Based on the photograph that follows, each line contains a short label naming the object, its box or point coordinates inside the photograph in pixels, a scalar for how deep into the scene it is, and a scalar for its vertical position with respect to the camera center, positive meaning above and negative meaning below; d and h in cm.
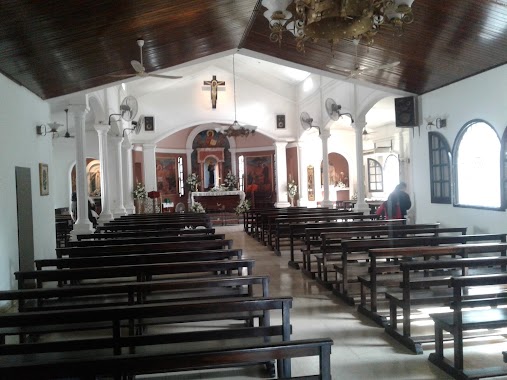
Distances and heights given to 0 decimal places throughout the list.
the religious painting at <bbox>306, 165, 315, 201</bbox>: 2228 +42
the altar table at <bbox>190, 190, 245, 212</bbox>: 2184 -15
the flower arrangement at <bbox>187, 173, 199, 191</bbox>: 2244 +75
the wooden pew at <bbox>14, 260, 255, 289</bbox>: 480 -73
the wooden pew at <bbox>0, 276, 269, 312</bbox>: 407 -80
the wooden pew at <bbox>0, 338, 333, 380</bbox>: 228 -81
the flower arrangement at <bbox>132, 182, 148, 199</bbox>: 1940 +28
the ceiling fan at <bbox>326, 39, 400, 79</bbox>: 736 +187
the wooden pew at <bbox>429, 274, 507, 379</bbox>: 383 -113
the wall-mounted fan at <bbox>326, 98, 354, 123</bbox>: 1346 +241
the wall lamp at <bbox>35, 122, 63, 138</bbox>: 840 +138
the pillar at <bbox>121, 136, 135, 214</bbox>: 1777 +96
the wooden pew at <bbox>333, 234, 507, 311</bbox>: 614 -70
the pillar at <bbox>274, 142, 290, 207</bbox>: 2150 +93
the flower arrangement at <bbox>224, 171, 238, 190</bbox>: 2284 +70
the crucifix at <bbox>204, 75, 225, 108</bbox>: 2012 +481
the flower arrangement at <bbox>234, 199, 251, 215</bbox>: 1889 -45
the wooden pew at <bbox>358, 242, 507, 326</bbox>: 525 -71
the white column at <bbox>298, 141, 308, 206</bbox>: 2147 +75
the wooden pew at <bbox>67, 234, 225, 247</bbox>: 767 -65
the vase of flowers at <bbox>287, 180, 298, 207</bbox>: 2155 +22
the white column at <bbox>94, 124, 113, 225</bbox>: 1302 +73
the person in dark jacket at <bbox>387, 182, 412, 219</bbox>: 1012 -27
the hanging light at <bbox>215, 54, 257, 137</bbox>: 1806 +250
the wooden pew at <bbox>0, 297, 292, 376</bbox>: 300 -84
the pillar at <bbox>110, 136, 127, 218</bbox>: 1555 +58
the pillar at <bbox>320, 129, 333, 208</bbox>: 1617 +53
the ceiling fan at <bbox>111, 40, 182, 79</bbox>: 770 +225
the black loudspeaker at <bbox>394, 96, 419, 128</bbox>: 1102 +181
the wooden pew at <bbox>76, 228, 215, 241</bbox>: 848 -63
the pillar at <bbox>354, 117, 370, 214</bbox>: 1361 +61
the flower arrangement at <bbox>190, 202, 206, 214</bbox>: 2038 -45
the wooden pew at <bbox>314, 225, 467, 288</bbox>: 726 -70
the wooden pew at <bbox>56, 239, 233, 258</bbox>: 661 -68
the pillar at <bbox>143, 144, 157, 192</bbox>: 2038 +137
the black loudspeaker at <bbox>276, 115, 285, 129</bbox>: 2125 +319
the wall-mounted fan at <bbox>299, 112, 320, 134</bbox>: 1641 +252
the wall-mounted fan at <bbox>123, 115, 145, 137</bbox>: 1513 +242
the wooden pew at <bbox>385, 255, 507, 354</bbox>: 455 -111
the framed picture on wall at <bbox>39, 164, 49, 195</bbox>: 846 +45
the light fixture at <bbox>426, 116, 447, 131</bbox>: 996 +142
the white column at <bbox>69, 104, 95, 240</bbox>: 1063 +38
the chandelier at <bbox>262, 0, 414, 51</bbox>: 436 +171
